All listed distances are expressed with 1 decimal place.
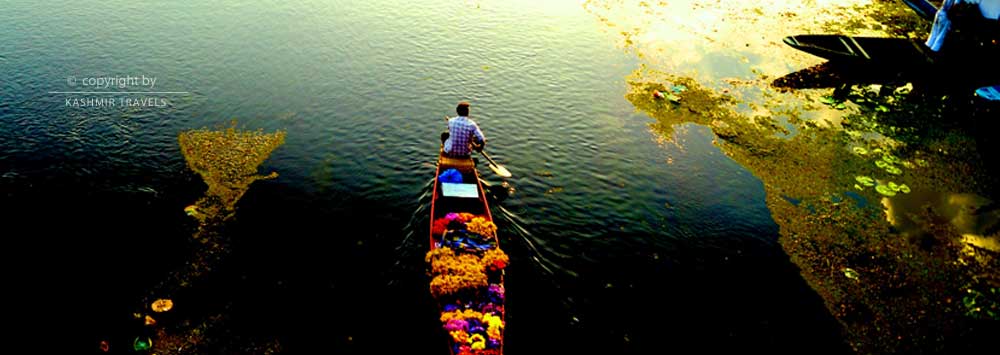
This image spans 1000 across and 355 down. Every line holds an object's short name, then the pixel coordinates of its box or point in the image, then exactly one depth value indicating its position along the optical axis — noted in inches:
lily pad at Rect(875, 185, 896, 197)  625.6
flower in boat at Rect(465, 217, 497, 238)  467.3
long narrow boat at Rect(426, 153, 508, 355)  375.9
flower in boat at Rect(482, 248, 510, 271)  434.3
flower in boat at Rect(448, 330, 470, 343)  366.0
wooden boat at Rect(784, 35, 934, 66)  959.6
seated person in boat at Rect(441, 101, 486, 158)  580.1
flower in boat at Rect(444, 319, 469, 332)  376.2
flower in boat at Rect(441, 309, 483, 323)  387.9
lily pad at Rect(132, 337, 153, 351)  393.1
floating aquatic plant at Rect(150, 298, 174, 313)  424.6
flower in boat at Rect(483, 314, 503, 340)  375.6
